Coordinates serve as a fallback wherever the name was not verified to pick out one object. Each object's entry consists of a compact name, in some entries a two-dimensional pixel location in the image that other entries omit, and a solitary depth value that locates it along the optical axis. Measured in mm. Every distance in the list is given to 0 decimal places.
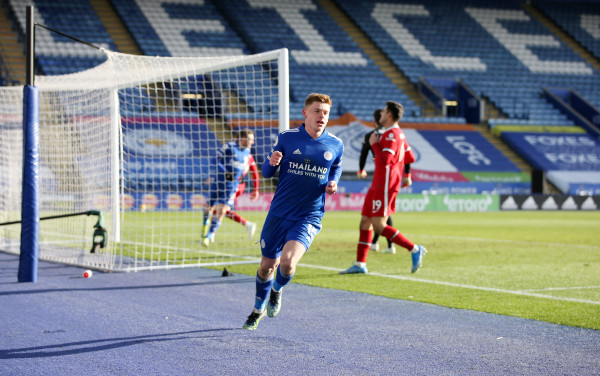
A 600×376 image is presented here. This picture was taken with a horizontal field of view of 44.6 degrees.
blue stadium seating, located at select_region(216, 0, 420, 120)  36344
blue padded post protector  8562
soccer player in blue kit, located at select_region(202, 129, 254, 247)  12453
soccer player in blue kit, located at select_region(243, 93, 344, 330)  5652
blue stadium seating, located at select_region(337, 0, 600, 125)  39906
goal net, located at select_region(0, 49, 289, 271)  10453
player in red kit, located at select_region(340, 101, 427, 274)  9148
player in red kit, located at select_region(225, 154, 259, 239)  12750
